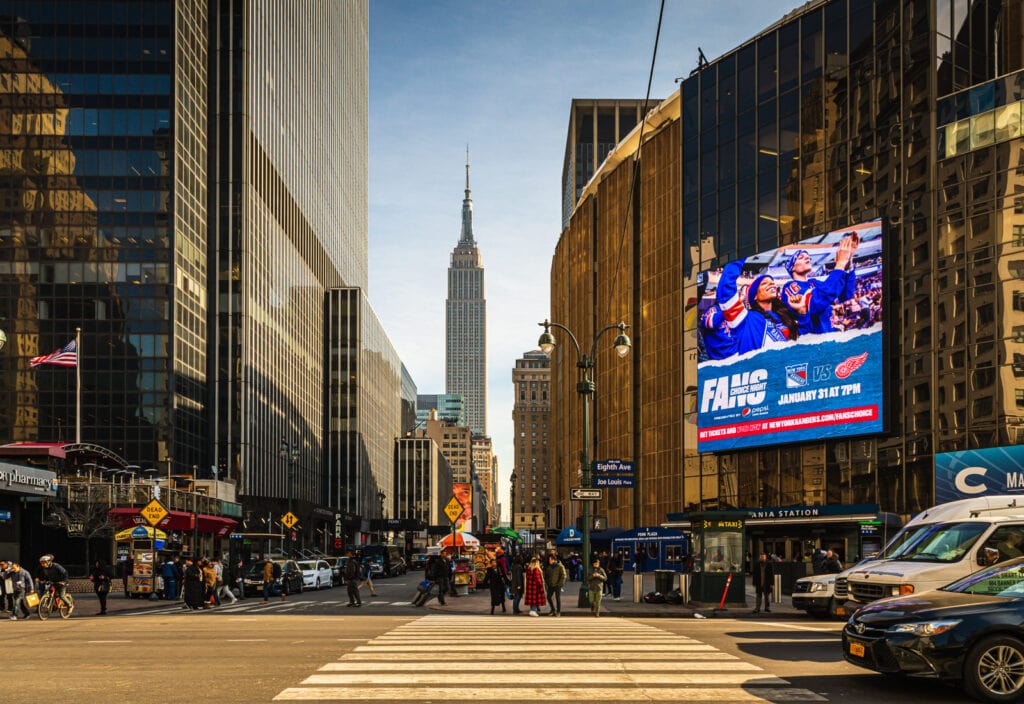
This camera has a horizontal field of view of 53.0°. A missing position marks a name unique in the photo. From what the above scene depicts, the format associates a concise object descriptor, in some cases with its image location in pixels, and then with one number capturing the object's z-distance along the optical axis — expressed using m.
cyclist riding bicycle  28.83
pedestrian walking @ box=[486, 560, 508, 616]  28.69
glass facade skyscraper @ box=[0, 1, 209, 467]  76.81
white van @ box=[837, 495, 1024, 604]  16.50
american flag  51.47
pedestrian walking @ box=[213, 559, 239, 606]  37.11
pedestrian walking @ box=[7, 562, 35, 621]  28.70
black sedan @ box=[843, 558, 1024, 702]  11.13
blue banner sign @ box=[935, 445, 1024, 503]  45.31
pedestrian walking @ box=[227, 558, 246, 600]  41.38
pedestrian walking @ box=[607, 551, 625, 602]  35.94
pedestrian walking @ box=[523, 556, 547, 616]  28.17
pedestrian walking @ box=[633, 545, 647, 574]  54.20
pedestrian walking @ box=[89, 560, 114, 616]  30.69
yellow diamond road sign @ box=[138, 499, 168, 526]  38.84
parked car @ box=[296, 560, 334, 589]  50.88
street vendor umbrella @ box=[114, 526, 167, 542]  43.81
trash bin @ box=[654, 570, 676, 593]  31.59
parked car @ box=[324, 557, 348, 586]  59.11
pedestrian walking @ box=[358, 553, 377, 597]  40.50
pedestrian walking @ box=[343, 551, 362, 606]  33.81
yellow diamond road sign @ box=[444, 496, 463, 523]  38.84
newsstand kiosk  30.09
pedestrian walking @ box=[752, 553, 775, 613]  28.95
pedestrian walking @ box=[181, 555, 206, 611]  33.16
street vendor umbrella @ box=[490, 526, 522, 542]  60.09
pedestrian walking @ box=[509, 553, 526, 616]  28.58
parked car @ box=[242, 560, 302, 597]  43.63
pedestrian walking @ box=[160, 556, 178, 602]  40.81
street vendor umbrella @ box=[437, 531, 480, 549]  39.87
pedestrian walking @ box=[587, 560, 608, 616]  27.23
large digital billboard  52.38
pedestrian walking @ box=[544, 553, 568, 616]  27.30
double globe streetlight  29.16
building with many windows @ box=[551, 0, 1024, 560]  47.84
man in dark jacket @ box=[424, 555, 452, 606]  32.58
